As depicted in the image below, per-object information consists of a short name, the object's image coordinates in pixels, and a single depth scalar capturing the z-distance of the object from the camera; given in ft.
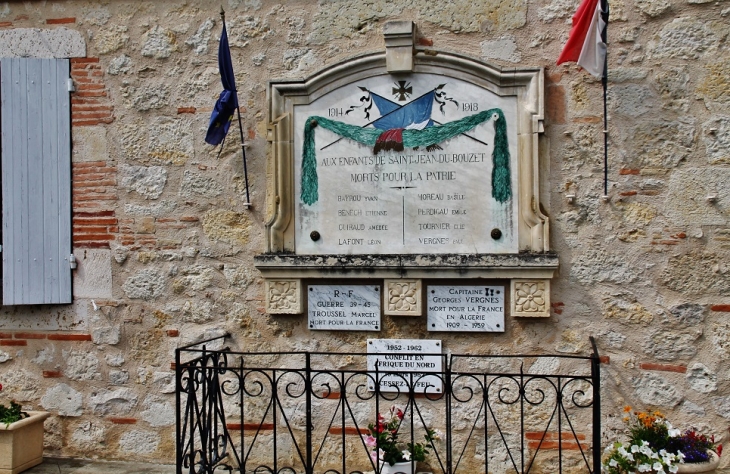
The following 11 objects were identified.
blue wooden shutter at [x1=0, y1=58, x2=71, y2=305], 17.26
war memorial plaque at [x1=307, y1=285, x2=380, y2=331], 15.99
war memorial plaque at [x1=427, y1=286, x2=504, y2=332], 15.40
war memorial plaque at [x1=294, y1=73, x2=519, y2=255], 15.62
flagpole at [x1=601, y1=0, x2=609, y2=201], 14.57
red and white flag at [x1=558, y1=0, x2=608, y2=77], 14.12
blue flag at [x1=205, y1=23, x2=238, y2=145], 15.61
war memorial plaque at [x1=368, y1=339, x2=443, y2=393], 15.62
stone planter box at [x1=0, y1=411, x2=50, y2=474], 15.88
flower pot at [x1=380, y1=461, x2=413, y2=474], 14.51
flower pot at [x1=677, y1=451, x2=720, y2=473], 13.05
